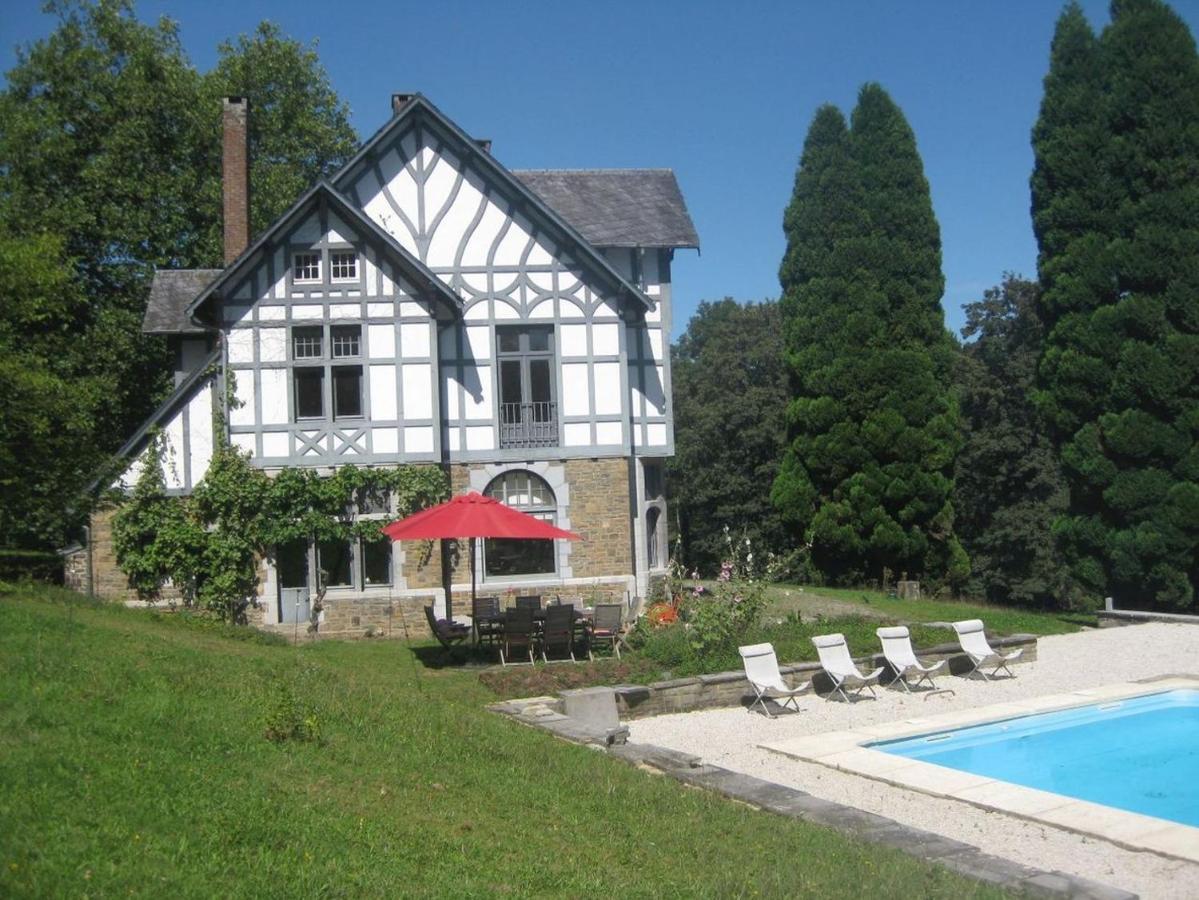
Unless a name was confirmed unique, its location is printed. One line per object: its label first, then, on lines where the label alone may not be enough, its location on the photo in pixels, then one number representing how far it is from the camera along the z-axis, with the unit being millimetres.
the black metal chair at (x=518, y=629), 16828
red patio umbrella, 16688
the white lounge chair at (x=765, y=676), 14586
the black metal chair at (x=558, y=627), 17062
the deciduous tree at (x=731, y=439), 43250
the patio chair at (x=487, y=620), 17562
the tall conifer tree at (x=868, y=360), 29656
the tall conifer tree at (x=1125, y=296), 25344
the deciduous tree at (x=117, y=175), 31609
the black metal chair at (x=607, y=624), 17750
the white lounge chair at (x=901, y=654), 15883
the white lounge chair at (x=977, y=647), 16719
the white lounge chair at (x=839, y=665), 15305
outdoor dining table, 17281
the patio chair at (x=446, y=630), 17641
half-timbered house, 21359
